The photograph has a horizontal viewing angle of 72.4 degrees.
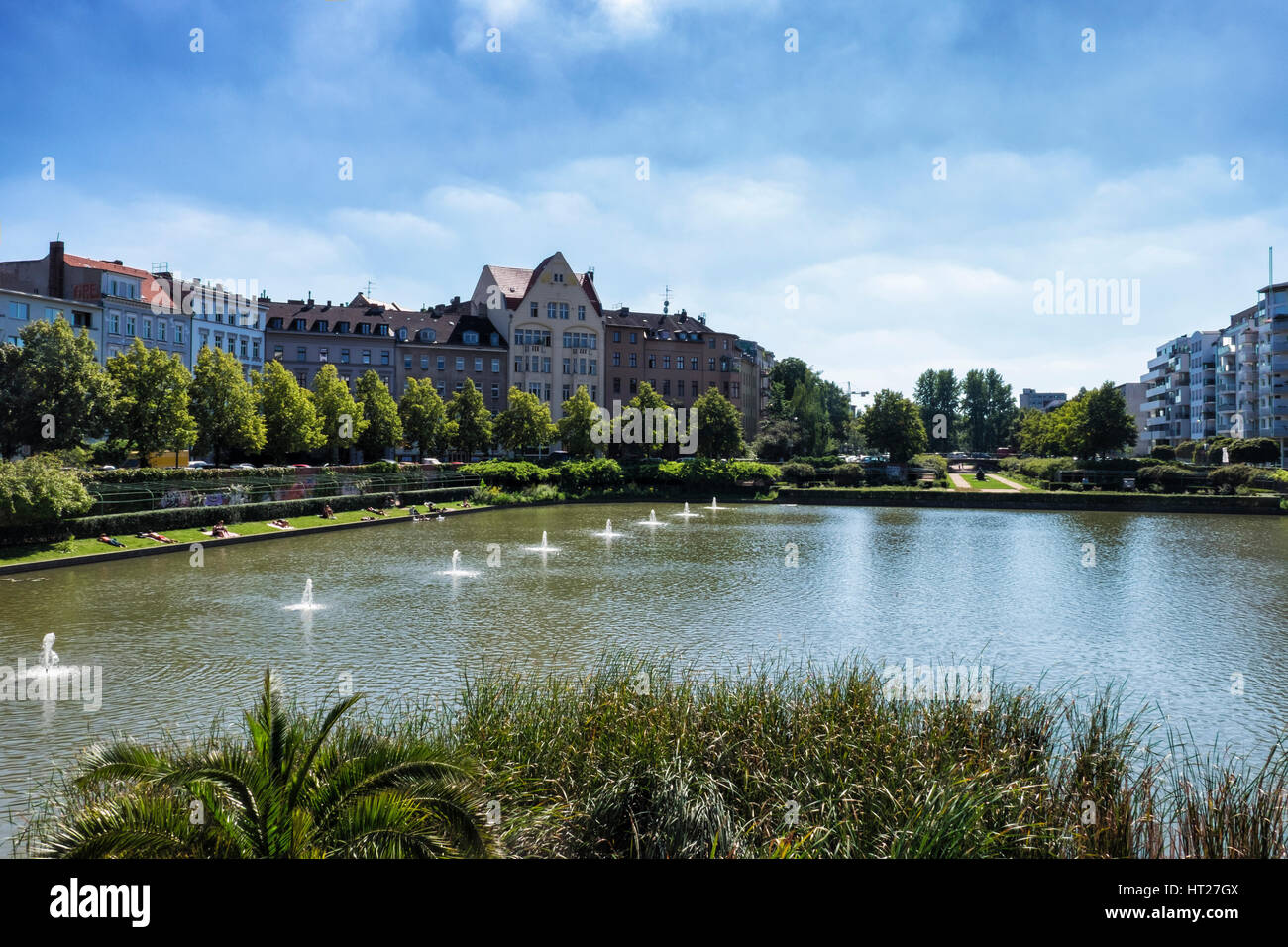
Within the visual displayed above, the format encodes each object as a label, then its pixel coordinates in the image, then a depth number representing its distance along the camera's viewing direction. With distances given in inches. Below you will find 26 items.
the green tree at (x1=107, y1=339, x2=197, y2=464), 2004.2
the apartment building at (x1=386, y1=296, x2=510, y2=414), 3693.4
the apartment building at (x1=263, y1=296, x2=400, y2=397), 3590.1
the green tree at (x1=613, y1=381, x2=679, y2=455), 3307.1
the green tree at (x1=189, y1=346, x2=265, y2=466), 2239.2
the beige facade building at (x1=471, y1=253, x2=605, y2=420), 3769.7
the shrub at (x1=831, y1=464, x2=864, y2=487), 2960.1
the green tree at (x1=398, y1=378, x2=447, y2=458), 3021.7
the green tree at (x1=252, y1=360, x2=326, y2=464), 2490.2
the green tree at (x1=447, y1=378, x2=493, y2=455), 3152.1
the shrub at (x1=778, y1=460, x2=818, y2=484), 2967.5
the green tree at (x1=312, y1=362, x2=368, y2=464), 2696.9
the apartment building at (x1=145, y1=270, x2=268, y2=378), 3253.0
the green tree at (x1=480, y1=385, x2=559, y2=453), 3157.0
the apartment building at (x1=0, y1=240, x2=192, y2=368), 2859.3
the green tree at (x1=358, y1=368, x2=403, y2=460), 2869.1
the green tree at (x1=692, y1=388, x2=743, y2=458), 3385.8
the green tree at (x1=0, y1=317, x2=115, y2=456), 1969.7
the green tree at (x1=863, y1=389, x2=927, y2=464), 3506.4
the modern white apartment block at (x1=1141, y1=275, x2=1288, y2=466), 4170.8
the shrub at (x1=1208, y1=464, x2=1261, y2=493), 2519.7
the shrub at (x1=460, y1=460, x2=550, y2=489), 2591.0
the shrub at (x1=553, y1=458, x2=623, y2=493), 2780.5
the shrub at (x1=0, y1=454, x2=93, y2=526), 1173.7
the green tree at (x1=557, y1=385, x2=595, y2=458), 3174.2
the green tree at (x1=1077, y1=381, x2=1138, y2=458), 3329.2
